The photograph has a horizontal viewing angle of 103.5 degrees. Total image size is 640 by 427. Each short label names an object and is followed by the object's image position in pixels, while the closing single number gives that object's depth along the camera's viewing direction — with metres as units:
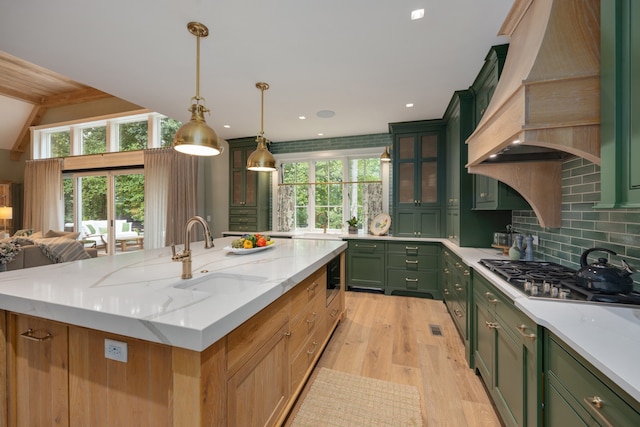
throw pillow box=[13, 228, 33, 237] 5.03
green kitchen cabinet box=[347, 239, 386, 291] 3.90
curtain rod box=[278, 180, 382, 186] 4.44
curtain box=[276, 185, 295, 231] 4.94
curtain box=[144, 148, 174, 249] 5.12
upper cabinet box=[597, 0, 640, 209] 0.89
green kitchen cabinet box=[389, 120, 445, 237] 3.77
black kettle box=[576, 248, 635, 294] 1.14
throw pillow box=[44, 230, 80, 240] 4.75
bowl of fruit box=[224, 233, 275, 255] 2.15
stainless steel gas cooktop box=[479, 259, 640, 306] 1.13
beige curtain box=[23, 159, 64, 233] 6.13
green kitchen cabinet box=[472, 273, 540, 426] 1.12
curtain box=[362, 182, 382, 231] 4.42
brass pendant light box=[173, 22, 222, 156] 1.64
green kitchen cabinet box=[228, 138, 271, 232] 4.84
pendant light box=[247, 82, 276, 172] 2.52
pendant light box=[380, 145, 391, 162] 3.69
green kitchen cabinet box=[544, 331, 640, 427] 0.69
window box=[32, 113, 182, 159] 5.47
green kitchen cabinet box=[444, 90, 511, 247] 2.92
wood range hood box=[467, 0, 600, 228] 1.09
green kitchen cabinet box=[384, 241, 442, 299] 3.65
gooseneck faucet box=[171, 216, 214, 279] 1.36
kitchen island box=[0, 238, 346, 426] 0.84
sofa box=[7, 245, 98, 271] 3.33
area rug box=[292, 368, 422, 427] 1.55
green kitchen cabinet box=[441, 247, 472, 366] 2.16
